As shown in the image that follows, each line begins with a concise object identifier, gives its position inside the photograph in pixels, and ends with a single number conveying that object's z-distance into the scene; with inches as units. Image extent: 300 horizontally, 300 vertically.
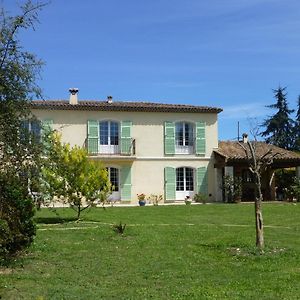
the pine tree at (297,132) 1941.4
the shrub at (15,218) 387.5
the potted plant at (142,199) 1064.0
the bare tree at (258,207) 439.2
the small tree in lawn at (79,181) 658.8
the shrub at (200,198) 1099.0
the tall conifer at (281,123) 1996.8
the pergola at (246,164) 1117.1
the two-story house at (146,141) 1091.3
